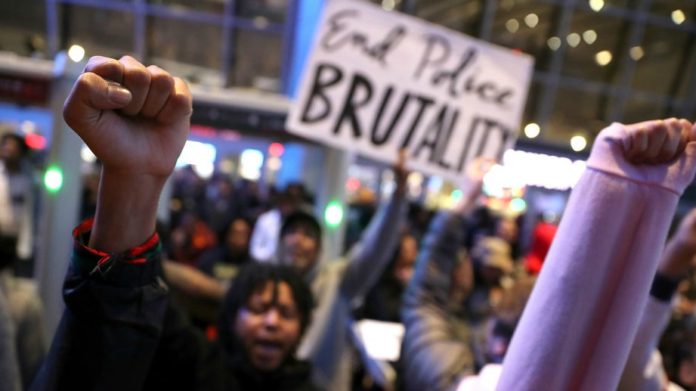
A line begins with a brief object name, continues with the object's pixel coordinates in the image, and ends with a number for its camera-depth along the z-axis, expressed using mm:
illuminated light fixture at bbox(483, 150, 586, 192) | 13102
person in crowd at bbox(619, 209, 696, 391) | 1605
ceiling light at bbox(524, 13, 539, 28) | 15633
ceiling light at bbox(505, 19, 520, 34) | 15508
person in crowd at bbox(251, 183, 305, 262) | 4844
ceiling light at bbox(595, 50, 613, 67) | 16359
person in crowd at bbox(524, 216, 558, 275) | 5598
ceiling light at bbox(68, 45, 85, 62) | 13055
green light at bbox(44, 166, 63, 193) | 4406
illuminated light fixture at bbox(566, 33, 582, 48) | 15898
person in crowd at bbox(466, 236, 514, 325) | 4004
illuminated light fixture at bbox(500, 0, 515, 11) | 15281
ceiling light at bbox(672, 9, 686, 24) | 15953
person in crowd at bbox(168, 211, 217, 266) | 5074
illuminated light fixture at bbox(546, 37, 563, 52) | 15852
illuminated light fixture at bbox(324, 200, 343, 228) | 5328
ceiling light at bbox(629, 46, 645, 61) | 16281
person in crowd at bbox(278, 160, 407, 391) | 3443
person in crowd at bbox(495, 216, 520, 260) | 7555
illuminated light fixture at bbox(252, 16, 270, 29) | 13883
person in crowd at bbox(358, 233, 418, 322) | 4484
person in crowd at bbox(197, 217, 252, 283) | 4824
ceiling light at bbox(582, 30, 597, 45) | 16094
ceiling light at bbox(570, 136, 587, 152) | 15316
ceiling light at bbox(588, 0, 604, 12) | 15827
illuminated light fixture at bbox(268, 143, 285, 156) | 14299
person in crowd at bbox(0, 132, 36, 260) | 5840
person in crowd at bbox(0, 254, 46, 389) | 2209
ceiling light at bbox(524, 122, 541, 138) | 16234
